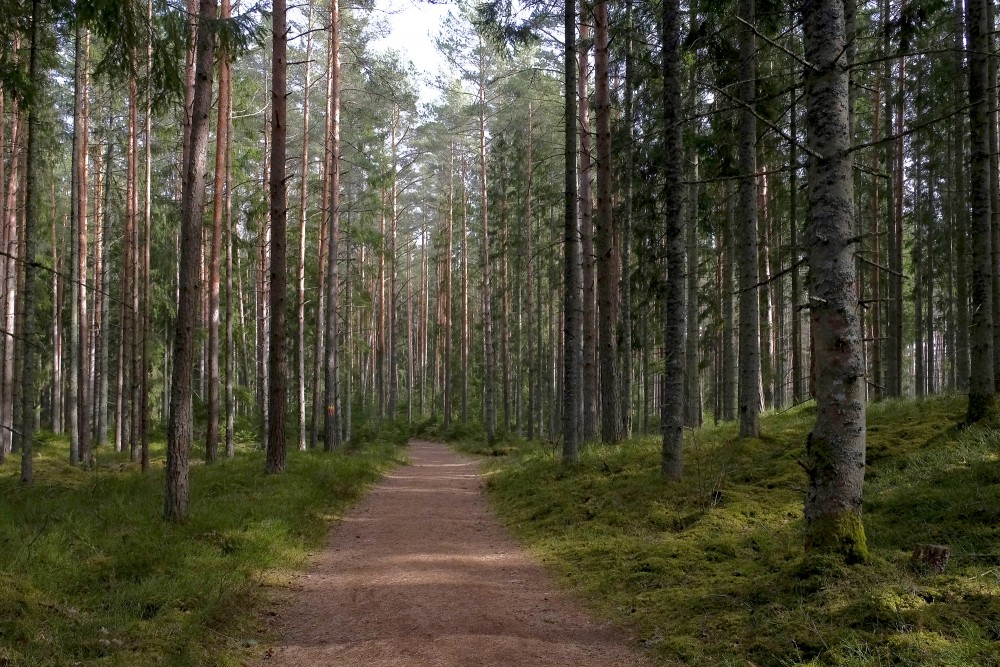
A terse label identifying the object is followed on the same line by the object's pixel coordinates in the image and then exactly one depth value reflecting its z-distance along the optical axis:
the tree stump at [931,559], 4.42
